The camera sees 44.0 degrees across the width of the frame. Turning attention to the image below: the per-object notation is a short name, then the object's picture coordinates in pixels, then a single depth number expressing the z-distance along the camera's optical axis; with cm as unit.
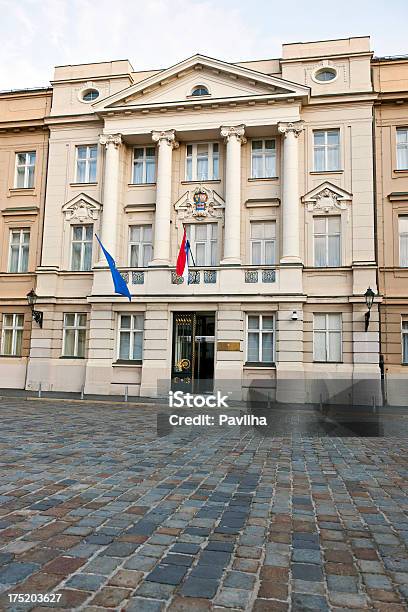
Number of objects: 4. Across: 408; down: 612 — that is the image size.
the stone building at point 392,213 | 2166
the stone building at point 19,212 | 2511
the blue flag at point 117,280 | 2088
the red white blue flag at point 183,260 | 2122
